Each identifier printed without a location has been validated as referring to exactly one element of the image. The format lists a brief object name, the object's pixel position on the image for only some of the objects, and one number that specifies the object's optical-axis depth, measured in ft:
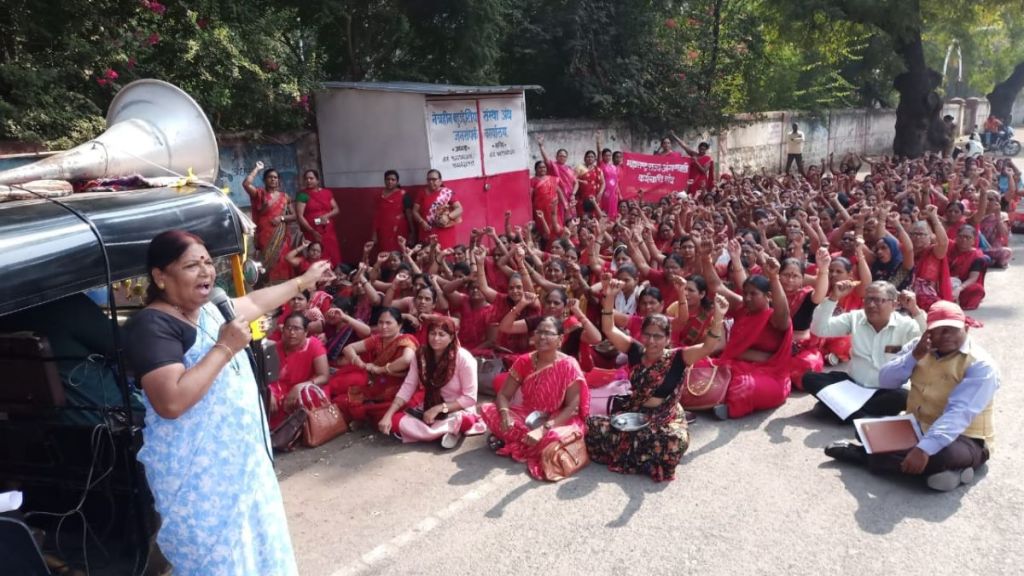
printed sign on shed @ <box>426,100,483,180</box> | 33.04
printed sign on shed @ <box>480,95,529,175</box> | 36.01
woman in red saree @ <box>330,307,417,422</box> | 18.45
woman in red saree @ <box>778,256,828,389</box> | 19.20
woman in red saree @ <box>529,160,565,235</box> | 36.86
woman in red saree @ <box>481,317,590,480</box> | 15.99
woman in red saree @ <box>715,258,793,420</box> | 17.65
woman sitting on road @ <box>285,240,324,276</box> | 27.40
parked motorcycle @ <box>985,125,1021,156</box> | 94.43
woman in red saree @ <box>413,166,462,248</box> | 31.86
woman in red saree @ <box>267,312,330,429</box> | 18.35
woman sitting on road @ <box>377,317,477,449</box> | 17.21
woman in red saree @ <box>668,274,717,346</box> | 19.52
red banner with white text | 38.93
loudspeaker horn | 12.99
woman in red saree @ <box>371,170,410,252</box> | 32.12
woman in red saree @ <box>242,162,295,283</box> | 28.86
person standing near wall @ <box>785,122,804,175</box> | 64.44
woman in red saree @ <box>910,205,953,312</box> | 22.86
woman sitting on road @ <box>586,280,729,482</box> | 14.79
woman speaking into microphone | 7.76
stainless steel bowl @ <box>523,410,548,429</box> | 16.12
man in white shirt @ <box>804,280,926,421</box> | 16.74
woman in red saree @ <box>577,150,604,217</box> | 38.47
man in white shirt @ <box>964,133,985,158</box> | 59.57
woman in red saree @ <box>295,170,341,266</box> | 31.12
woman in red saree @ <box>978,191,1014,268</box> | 31.77
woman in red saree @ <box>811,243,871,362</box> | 19.19
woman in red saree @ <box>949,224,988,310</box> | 25.61
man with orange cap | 13.39
